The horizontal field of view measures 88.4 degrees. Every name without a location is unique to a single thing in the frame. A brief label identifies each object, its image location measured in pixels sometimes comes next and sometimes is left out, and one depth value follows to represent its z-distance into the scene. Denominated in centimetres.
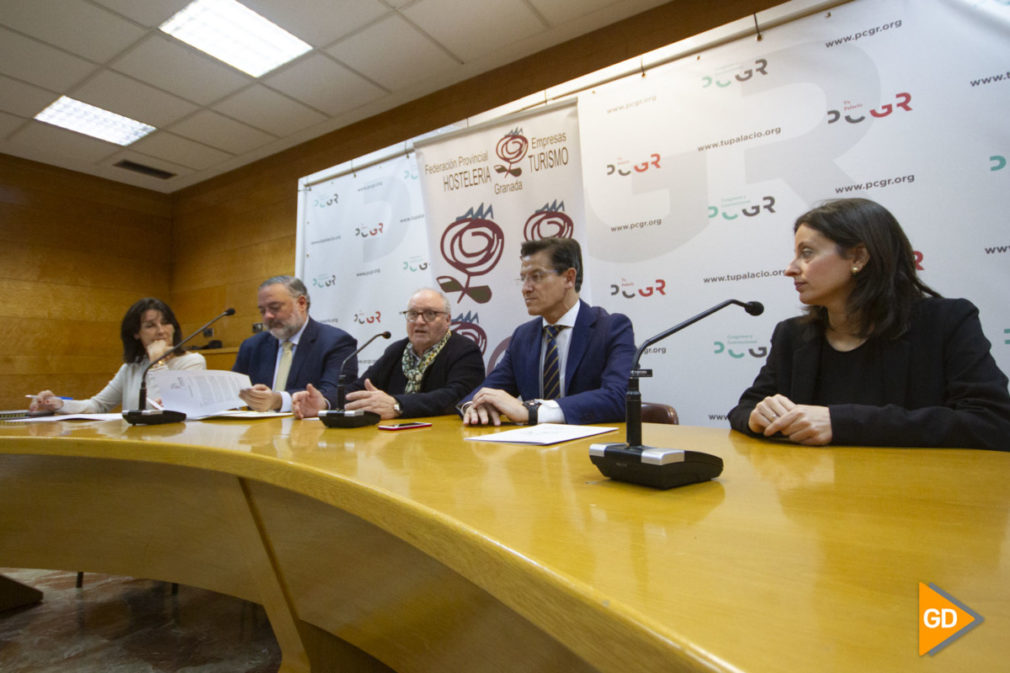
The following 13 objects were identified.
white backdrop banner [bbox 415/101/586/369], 289
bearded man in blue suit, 274
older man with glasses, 242
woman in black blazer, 101
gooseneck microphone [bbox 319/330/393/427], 148
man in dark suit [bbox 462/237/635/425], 197
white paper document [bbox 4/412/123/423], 180
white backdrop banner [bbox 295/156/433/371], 359
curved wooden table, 33
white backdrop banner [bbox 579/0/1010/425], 197
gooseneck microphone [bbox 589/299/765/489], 65
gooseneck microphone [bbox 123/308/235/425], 161
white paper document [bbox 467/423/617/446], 107
